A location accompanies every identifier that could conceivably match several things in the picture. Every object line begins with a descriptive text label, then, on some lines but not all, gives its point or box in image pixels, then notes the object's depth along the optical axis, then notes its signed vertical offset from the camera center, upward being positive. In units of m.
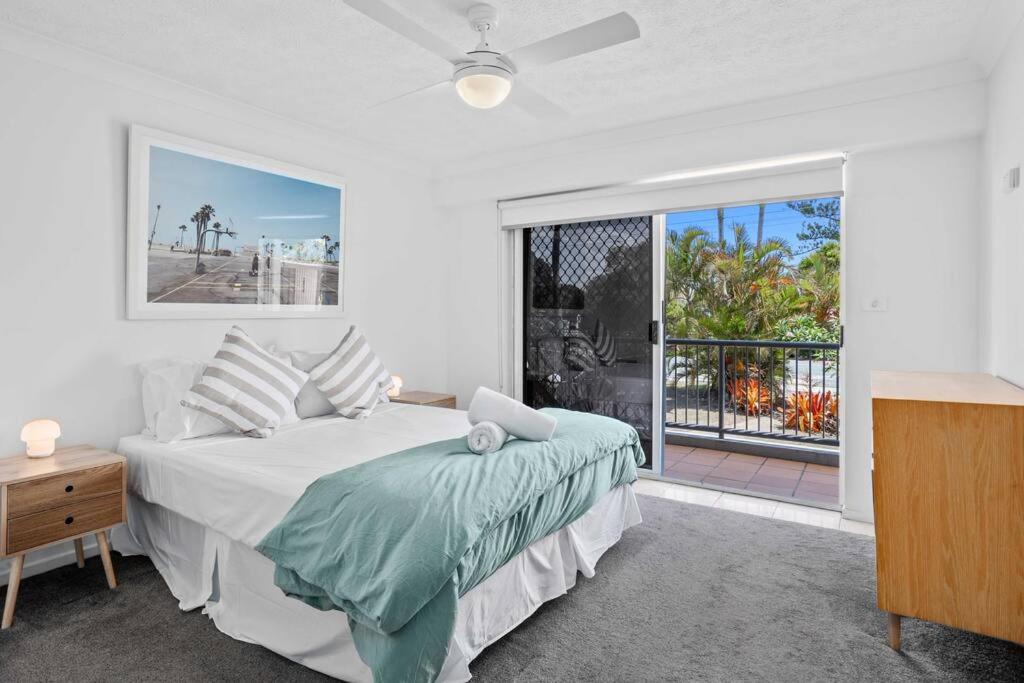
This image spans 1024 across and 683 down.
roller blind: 3.51 +1.04
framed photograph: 3.07 +0.65
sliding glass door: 4.31 +0.18
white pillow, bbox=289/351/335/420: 3.43 -0.34
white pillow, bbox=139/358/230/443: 2.82 -0.33
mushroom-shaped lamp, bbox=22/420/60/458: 2.54 -0.43
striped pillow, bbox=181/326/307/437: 2.92 -0.25
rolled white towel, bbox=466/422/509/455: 2.38 -0.40
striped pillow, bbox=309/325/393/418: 3.51 -0.22
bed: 1.97 -0.86
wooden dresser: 1.82 -0.53
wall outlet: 3.32 +0.24
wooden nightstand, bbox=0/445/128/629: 2.23 -0.66
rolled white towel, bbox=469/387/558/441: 2.53 -0.33
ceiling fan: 1.89 +1.06
